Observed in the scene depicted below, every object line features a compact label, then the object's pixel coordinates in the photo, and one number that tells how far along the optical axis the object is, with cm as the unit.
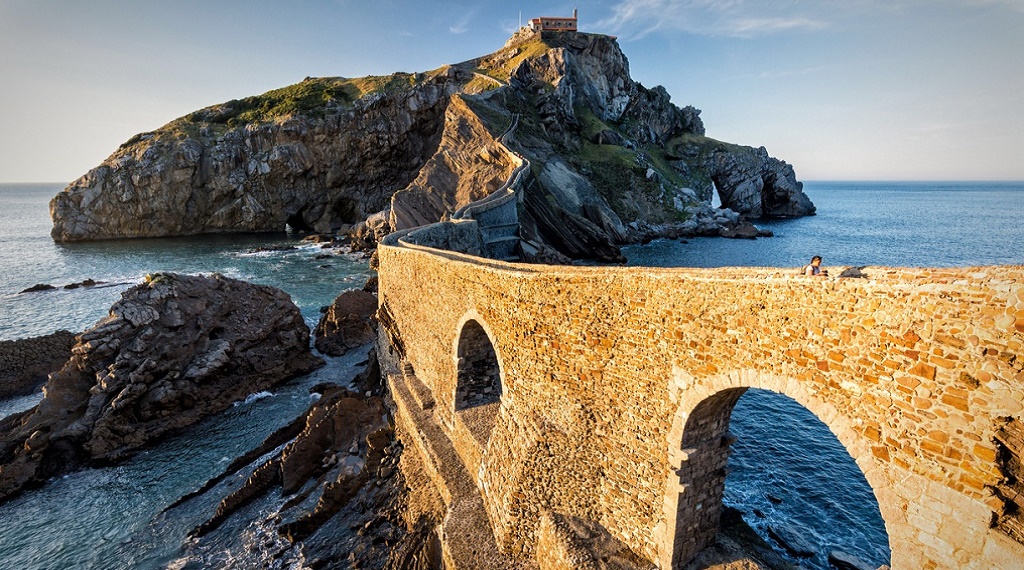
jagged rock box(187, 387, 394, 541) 1555
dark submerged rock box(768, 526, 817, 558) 1342
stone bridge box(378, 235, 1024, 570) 524
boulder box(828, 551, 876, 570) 1277
